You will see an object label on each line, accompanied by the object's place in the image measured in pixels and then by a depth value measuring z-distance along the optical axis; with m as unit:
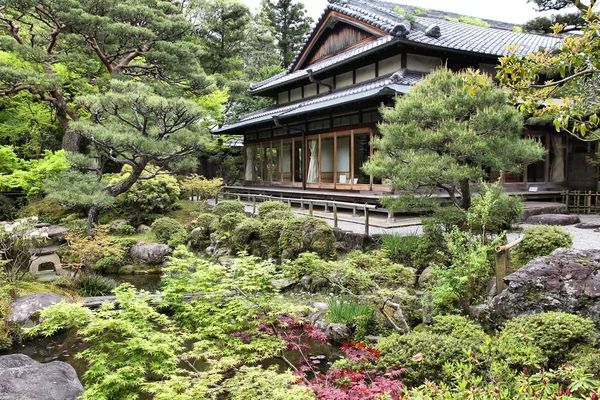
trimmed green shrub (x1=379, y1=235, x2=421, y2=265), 7.73
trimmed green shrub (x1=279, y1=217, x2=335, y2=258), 8.70
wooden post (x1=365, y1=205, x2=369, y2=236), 9.10
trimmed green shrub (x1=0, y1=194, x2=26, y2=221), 14.50
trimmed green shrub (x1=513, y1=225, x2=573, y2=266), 5.91
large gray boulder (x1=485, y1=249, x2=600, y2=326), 4.34
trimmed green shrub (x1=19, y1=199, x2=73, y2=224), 13.99
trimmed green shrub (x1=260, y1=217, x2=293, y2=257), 9.39
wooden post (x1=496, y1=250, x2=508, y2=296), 5.46
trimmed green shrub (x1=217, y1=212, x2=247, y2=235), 10.88
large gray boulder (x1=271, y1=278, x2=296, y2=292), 8.06
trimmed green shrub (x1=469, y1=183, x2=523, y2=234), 7.00
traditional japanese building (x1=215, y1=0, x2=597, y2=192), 12.80
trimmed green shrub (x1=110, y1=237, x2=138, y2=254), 10.47
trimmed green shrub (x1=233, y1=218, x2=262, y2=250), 10.01
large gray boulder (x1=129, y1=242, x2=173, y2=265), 10.55
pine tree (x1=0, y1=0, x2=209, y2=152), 12.45
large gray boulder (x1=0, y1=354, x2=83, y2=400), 3.62
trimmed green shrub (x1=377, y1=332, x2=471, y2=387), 3.86
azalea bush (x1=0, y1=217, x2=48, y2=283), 7.40
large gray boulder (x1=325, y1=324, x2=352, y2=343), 5.81
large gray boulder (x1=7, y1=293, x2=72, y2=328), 6.30
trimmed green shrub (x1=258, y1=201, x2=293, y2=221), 11.57
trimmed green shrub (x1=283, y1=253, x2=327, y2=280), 7.08
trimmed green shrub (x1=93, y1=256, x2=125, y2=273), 9.63
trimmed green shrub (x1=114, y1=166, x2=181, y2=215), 13.98
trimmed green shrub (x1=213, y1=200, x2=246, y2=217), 12.71
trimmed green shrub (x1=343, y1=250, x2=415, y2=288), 6.29
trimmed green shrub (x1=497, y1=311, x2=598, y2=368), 3.58
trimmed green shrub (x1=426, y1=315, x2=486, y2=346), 4.25
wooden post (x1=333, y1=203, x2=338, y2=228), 10.06
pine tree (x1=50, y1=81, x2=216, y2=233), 10.76
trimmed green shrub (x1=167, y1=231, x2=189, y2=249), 11.16
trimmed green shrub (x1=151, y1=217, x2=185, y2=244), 11.63
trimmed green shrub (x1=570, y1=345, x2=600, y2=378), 3.28
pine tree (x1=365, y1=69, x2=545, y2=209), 7.11
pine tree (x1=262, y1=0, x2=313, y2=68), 35.72
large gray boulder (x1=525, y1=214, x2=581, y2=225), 10.39
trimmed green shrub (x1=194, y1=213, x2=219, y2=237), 11.98
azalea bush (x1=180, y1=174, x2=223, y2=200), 16.17
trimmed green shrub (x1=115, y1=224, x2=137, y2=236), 13.07
